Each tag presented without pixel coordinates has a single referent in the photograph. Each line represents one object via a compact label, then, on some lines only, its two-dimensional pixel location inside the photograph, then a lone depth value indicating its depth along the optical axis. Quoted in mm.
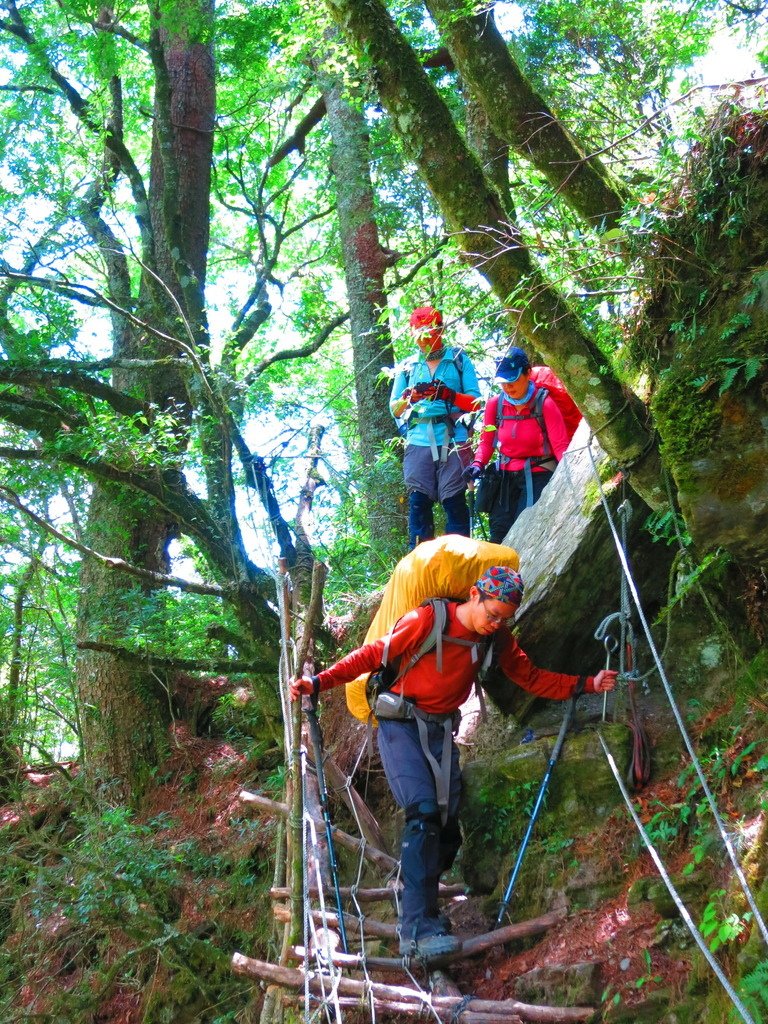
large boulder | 5750
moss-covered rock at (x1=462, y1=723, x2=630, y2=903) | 5441
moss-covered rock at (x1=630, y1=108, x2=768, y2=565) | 4180
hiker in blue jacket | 7102
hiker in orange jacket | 5039
